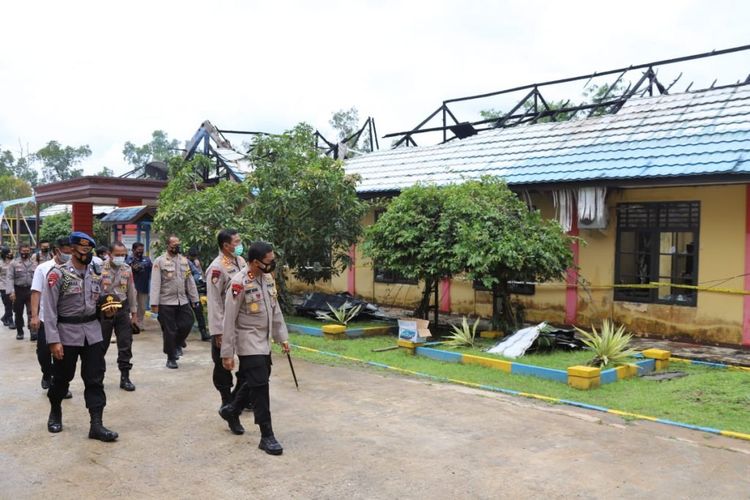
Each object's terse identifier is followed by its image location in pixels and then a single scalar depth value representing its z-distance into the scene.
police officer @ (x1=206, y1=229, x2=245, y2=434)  5.87
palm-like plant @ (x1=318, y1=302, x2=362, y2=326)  11.85
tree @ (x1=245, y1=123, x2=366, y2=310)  12.73
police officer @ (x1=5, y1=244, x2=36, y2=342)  11.77
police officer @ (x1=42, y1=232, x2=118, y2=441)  5.63
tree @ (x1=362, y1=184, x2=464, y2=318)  10.85
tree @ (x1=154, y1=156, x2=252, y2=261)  12.18
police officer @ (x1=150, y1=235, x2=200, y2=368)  8.72
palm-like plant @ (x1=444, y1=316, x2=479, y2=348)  10.09
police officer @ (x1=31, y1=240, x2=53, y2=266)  12.47
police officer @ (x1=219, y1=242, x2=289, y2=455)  5.33
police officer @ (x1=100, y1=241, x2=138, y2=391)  7.56
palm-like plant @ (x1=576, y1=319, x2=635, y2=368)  8.54
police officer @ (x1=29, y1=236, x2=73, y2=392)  5.91
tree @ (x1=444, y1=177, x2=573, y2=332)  10.17
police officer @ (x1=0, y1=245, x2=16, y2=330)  12.58
